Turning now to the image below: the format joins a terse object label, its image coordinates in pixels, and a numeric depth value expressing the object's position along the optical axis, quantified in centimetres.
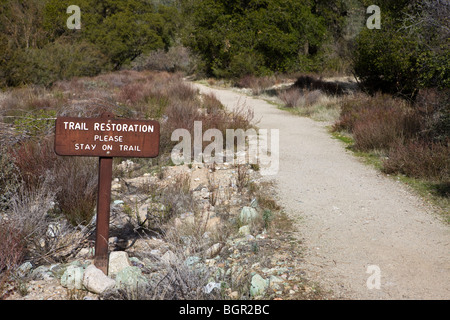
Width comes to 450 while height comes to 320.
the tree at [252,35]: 1928
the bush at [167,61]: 3962
